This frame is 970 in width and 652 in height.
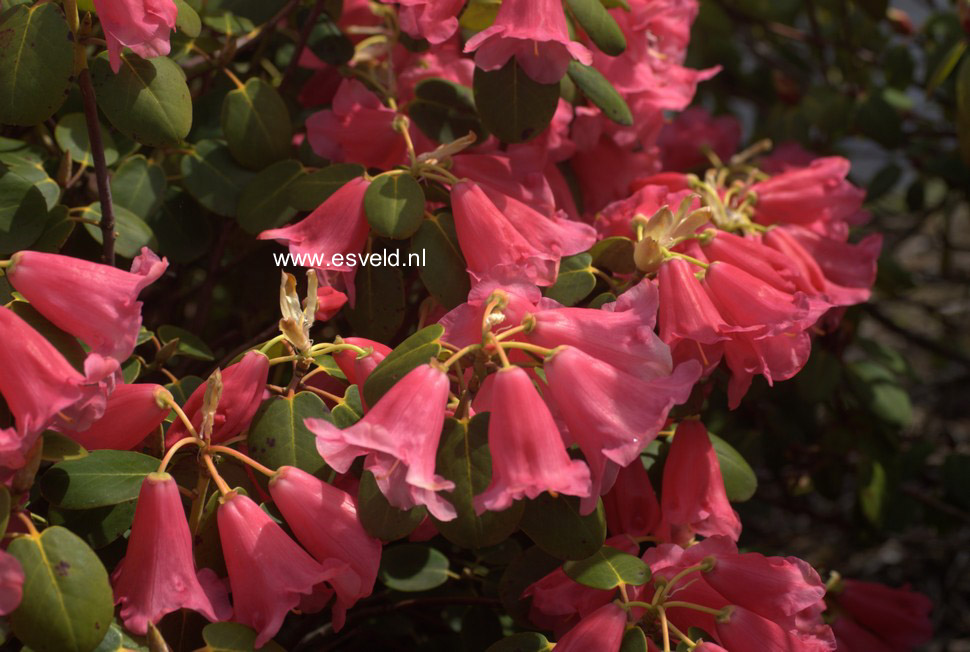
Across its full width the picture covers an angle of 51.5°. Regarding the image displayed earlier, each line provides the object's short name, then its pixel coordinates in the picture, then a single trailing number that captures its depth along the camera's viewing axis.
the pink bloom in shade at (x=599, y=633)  0.87
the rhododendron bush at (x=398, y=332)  0.80
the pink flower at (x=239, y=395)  0.89
